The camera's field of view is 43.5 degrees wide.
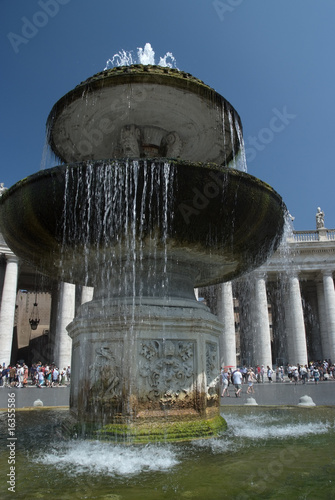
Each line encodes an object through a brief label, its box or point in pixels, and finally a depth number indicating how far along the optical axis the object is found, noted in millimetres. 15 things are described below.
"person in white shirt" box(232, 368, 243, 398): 17323
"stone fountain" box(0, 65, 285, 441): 4379
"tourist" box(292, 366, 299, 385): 27391
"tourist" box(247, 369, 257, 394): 18398
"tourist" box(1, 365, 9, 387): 24209
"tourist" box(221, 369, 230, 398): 19078
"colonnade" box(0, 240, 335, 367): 29906
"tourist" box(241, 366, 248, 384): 27812
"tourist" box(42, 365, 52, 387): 23822
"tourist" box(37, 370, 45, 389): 22836
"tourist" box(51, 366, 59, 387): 23961
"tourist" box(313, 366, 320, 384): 25750
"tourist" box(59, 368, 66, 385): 25825
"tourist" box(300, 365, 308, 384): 26025
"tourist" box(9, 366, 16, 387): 25225
